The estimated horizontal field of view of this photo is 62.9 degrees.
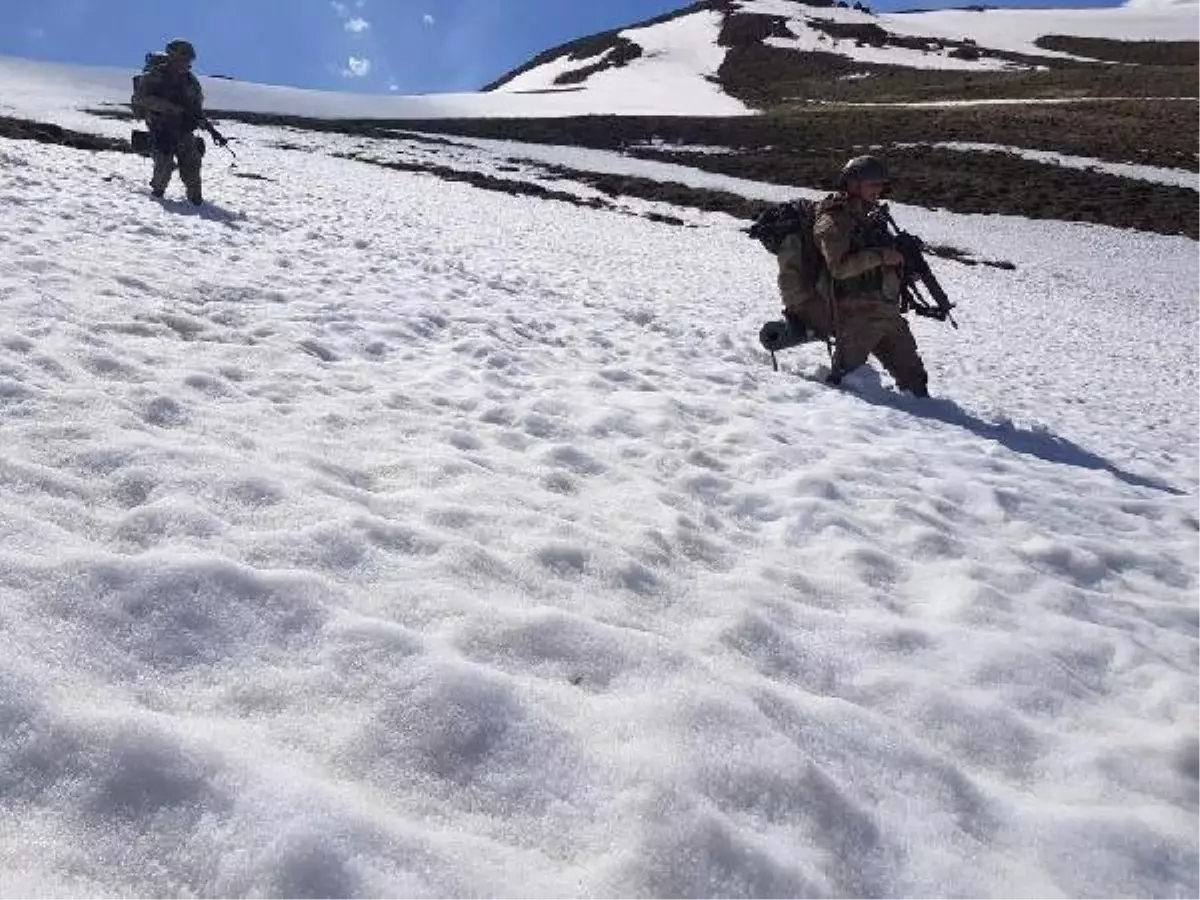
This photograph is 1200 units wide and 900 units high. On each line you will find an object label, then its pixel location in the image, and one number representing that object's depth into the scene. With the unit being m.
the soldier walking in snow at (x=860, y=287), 7.35
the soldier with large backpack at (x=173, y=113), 11.58
